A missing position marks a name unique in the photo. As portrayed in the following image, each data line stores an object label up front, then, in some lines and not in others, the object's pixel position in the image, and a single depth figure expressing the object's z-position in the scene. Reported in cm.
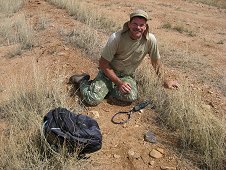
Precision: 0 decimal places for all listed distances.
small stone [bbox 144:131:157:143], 223
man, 252
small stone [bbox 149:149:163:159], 208
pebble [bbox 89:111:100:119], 250
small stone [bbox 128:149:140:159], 208
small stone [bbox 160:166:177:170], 200
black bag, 181
